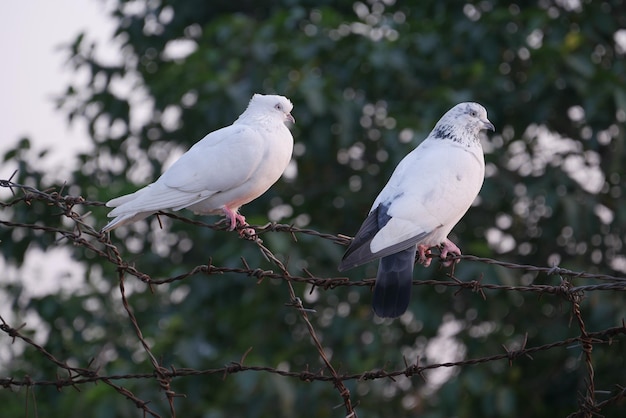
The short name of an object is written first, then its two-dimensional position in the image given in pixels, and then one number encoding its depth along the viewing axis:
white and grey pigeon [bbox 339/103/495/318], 6.62
